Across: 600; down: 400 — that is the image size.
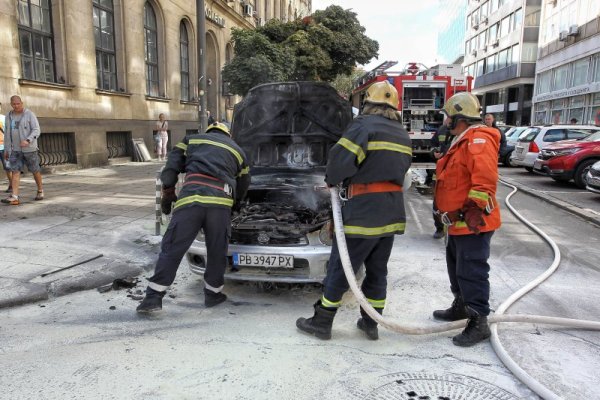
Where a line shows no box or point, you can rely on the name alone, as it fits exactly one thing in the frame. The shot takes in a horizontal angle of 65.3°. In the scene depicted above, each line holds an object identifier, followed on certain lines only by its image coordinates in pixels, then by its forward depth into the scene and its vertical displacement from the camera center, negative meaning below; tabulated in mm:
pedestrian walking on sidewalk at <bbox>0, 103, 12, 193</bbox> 8392 -69
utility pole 10289 +1442
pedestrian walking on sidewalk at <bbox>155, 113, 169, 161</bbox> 16141 -133
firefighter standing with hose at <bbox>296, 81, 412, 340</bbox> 3250 -409
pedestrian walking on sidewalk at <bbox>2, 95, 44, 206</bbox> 7520 -146
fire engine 12773 +1163
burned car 3982 -589
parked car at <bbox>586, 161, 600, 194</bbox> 9250 -848
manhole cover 2746 -1522
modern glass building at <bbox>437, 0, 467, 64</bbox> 61000 +13646
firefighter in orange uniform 3207 -467
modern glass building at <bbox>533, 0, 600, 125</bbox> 25984 +4544
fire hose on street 3287 -1363
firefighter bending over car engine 3857 -617
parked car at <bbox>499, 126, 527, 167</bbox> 16781 -307
